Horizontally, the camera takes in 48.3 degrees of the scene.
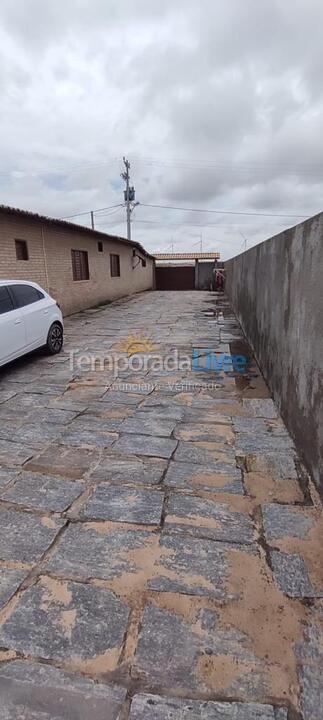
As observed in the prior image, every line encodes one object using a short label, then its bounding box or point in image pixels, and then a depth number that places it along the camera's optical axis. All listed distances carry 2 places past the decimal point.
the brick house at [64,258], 8.23
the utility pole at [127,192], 27.52
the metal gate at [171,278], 27.20
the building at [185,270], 25.73
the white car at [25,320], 4.75
